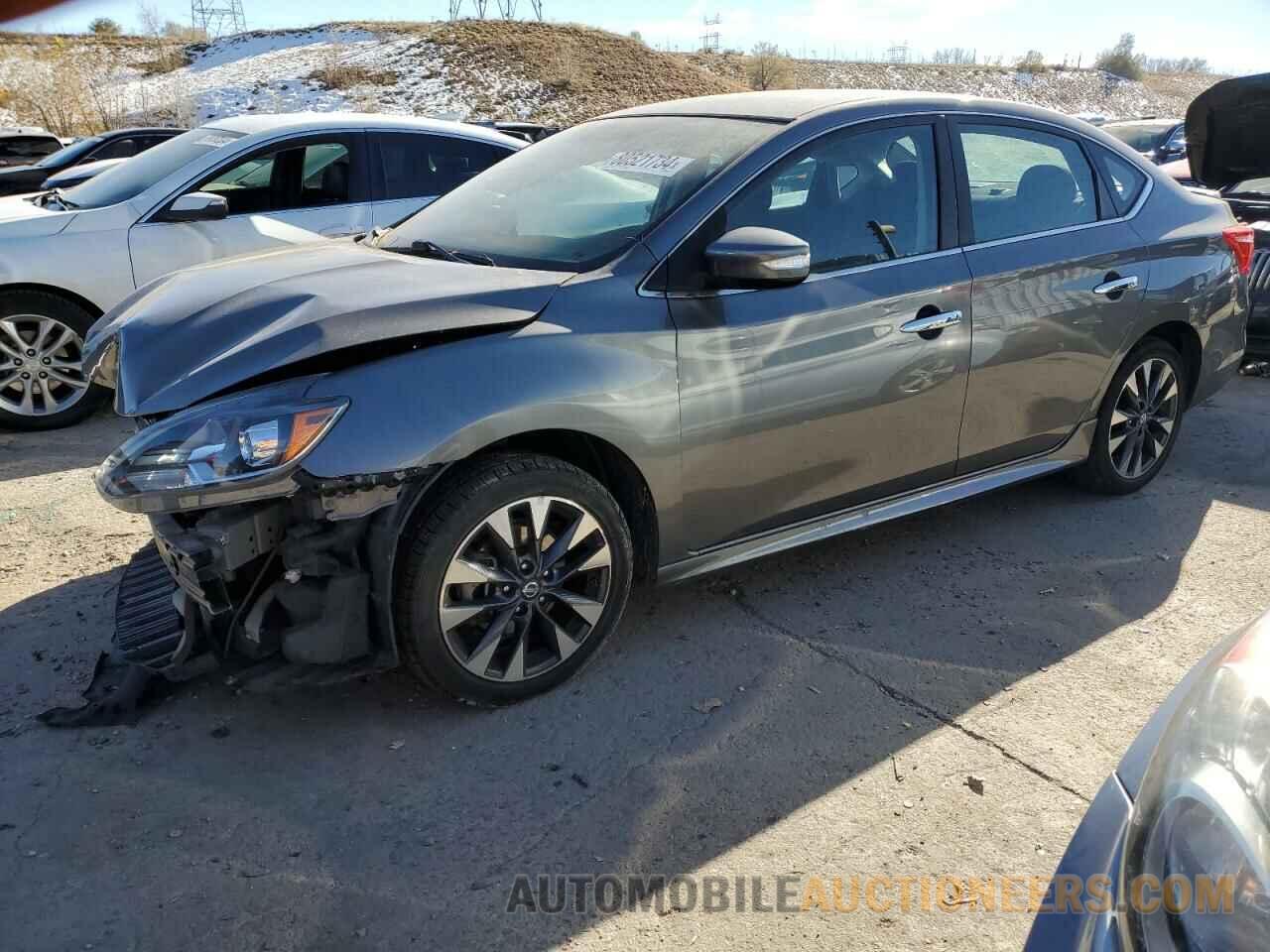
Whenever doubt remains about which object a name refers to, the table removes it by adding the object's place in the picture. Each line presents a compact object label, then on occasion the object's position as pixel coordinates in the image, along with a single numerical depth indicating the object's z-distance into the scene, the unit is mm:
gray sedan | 2852
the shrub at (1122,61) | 64188
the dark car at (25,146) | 11992
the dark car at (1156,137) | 14695
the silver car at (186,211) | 5797
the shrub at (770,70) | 50250
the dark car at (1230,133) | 3600
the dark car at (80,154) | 8883
